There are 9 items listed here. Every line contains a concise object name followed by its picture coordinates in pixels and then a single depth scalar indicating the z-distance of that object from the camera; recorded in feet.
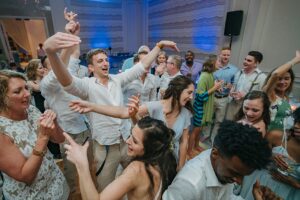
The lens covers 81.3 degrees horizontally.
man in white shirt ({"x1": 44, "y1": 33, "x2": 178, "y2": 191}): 5.39
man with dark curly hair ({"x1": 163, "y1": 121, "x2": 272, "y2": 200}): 2.61
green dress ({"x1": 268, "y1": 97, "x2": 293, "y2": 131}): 6.44
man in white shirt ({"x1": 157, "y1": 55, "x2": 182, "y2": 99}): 8.92
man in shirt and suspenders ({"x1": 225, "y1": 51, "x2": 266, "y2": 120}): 9.02
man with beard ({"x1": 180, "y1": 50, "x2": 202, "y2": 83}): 12.85
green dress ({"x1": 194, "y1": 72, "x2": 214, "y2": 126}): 9.10
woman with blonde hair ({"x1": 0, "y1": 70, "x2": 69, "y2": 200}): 3.32
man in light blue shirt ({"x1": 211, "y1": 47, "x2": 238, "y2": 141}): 10.23
